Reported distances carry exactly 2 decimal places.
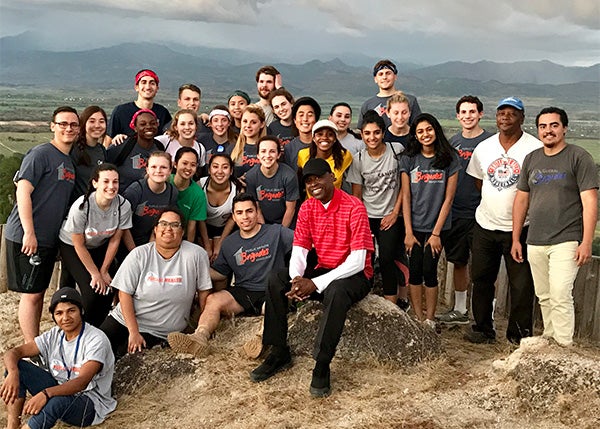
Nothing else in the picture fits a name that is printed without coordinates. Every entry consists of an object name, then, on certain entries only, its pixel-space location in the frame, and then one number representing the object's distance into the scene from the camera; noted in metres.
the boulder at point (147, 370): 5.91
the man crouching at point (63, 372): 5.03
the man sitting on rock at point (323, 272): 5.22
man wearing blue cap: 6.27
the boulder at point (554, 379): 4.81
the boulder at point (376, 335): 5.85
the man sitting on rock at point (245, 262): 6.52
